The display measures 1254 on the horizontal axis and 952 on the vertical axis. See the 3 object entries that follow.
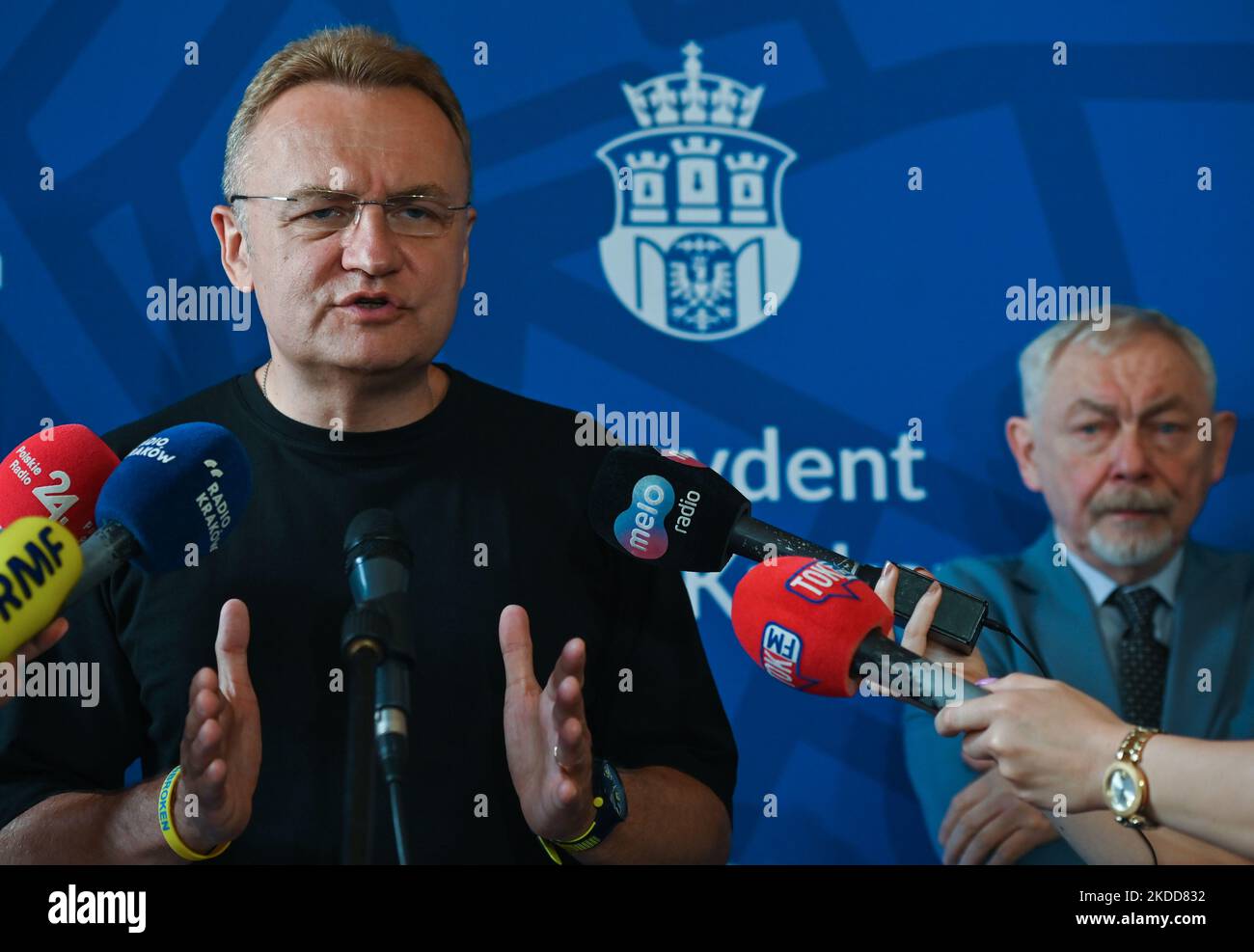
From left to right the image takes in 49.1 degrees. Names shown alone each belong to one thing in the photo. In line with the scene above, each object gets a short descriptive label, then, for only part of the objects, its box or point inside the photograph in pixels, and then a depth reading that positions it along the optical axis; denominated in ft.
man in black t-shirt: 6.05
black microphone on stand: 4.04
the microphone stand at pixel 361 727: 3.92
